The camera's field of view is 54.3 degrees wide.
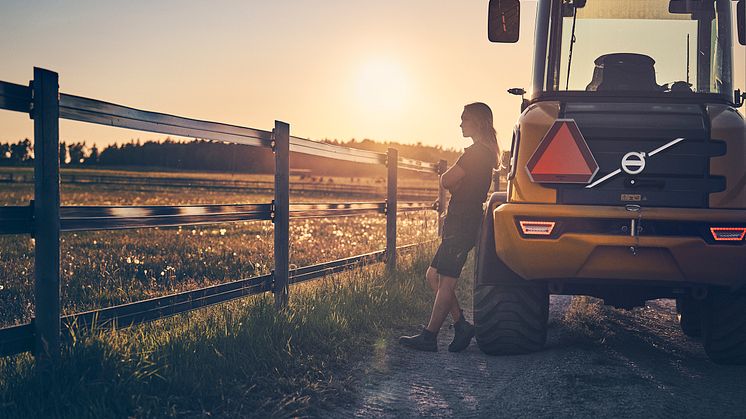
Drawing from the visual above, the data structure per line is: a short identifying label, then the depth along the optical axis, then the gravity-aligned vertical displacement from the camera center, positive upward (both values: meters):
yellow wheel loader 4.76 -0.14
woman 5.58 -0.29
